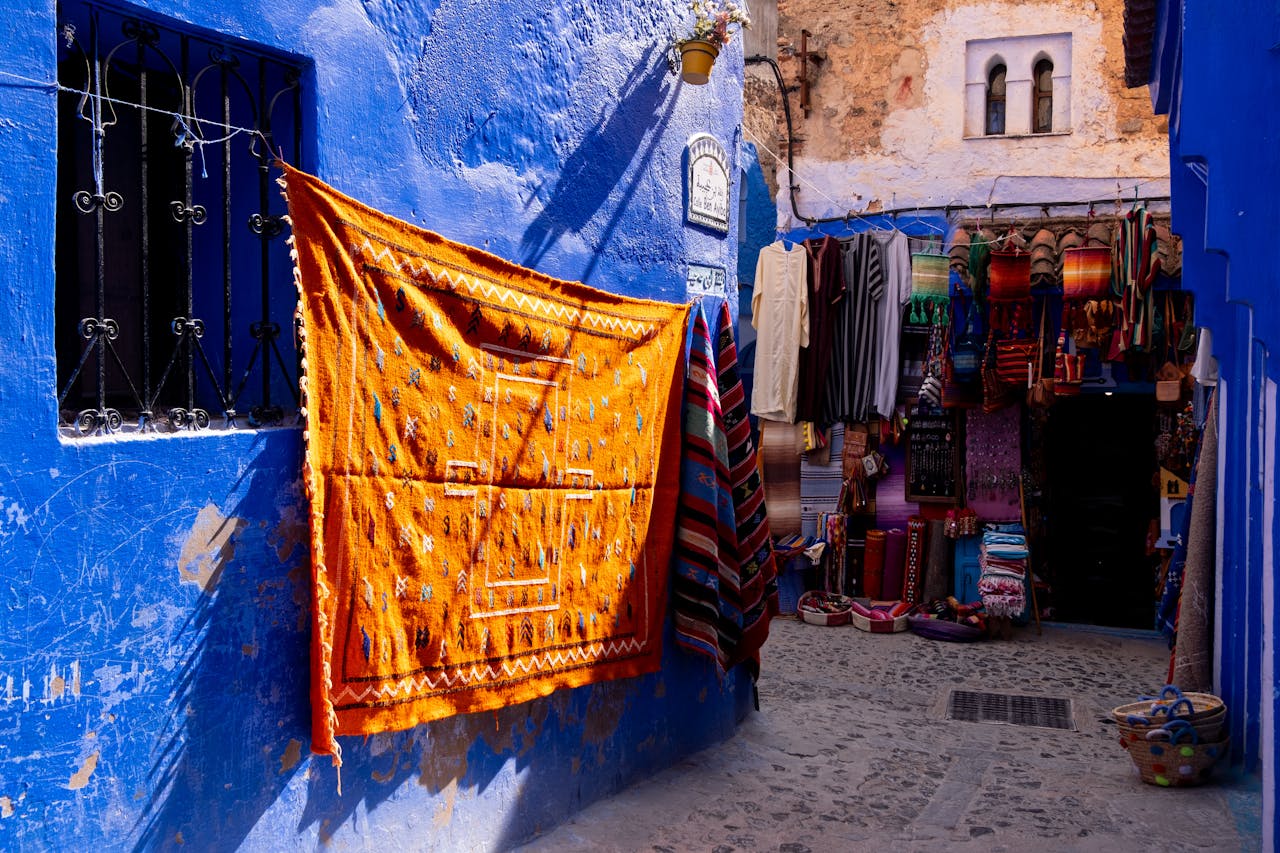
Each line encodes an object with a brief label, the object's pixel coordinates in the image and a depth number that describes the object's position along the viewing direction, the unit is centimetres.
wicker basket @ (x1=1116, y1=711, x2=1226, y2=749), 539
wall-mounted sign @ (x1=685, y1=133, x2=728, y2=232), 580
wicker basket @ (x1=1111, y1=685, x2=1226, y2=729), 546
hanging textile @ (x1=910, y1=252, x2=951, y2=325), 963
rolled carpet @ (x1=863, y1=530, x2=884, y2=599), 1023
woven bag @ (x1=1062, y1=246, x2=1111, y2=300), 890
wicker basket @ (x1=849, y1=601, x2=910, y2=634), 955
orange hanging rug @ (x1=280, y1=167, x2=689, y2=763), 339
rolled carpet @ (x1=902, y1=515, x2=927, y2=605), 1002
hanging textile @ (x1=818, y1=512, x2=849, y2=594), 1031
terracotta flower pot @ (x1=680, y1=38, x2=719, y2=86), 545
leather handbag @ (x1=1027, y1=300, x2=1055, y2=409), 930
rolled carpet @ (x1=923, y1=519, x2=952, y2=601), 1001
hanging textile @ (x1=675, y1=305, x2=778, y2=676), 550
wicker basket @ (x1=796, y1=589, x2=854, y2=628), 986
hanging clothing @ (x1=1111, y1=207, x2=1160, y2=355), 867
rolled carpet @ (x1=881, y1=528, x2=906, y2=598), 1021
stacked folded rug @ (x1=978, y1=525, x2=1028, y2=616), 916
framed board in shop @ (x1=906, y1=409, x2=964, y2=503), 1003
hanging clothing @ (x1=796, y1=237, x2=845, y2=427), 1004
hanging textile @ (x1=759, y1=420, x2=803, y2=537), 1044
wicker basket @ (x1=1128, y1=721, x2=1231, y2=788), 533
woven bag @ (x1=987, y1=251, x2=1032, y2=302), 920
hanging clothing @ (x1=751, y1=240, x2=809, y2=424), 1009
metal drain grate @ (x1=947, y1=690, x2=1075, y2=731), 686
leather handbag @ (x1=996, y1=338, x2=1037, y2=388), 937
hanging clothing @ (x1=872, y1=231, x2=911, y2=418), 986
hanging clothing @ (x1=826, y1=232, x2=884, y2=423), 995
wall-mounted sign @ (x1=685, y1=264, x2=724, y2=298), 580
